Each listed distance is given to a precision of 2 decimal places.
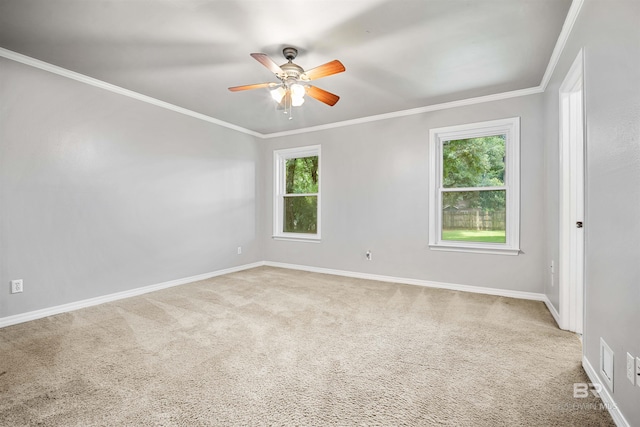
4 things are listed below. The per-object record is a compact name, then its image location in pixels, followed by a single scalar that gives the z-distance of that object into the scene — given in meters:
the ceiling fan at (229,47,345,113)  2.37
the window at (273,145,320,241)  5.29
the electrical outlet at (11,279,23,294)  2.77
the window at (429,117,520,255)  3.68
